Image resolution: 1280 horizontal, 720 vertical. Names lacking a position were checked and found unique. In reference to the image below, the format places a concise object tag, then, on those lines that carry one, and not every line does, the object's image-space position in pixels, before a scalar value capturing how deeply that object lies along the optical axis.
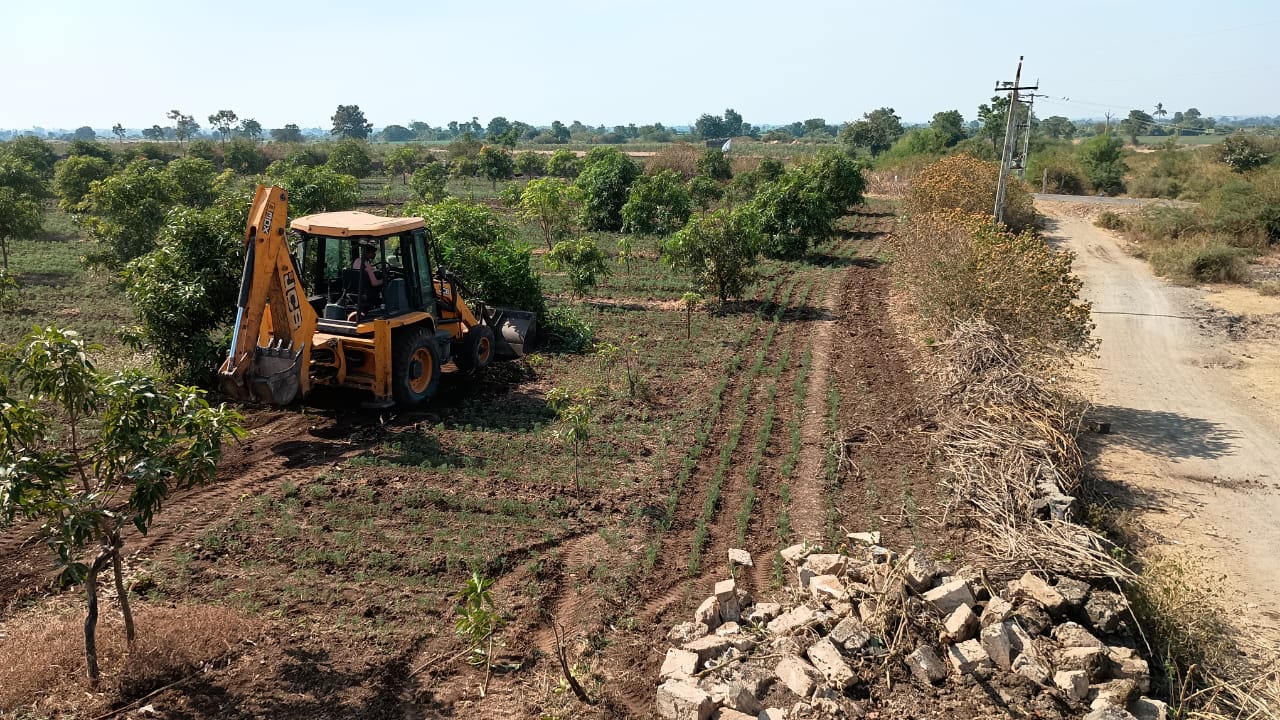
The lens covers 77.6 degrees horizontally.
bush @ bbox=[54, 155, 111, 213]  35.41
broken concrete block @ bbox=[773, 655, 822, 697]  5.98
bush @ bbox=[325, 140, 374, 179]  51.16
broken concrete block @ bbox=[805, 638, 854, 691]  6.09
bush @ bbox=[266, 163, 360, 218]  27.95
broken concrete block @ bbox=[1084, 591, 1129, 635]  6.64
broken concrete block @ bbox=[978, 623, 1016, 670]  6.25
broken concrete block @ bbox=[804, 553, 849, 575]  7.41
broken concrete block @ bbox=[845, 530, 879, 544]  7.87
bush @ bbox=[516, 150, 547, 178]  59.47
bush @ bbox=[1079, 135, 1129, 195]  47.09
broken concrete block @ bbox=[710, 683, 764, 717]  5.80
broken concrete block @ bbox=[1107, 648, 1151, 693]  6.09
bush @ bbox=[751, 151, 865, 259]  26.80
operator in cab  11.28
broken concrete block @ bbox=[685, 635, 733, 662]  6.49
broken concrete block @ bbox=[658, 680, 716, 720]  5.79
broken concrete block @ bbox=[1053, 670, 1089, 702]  6.00
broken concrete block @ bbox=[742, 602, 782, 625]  7.01
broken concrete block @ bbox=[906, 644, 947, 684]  6.19
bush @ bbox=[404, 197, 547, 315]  15.66
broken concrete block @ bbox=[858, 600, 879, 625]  6.61
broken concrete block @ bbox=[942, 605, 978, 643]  6.47
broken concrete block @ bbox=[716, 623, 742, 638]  6.80
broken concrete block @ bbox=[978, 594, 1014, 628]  6.54
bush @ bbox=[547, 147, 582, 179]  53.94
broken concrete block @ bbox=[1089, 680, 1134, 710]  5.89
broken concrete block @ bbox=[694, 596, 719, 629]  6.90
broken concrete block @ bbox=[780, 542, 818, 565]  8.02
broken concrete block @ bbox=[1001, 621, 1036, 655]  6.34
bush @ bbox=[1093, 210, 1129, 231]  34.16
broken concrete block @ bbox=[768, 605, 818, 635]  6.70
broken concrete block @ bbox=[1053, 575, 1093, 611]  6.80
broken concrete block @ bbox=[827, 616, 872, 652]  6.37
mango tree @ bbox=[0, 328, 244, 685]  5.11
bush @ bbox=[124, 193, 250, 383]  11.25
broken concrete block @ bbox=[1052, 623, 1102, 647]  6.37
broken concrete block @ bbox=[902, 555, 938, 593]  6.90
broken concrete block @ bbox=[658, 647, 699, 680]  6.27
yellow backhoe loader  9.71
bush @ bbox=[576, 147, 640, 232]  33.75
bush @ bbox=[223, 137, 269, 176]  58.53
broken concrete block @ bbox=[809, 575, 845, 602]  7.03
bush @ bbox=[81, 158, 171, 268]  19.38
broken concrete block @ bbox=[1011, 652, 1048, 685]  6.12
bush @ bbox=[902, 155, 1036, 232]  24.69
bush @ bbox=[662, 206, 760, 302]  19.39
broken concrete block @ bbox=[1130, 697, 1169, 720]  5.86
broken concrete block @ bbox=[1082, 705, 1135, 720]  5.61
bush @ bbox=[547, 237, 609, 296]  19.03
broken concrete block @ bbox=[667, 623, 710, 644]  6.81
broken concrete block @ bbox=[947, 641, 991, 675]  6.21
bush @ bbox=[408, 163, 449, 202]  41.56
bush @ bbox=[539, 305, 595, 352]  15.52
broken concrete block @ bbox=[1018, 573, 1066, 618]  6.76
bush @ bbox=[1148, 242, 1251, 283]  23.67
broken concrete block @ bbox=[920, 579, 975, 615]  6.71
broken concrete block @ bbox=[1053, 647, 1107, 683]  6.11
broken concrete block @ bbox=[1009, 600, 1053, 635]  6.59
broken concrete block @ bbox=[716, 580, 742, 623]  7.05
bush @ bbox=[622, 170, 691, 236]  30.89
